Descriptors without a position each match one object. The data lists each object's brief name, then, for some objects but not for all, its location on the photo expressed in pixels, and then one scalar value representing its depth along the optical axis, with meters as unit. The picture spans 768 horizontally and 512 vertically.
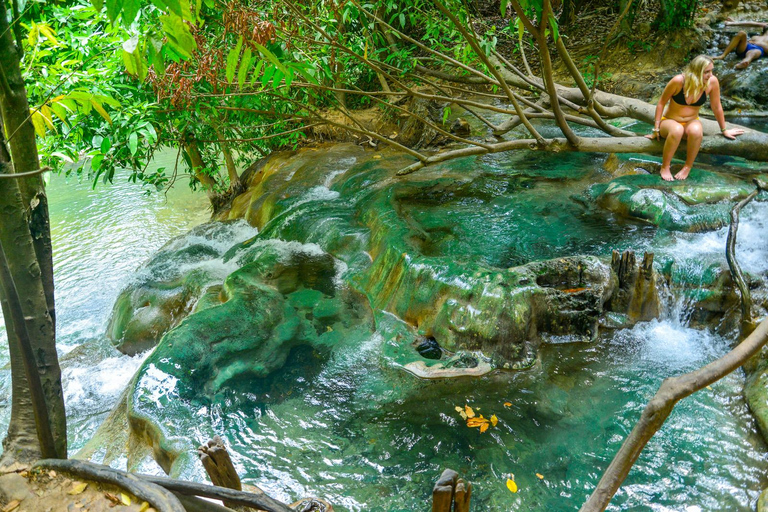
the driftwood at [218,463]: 2.76
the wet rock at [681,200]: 5.85
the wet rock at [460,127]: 9.46
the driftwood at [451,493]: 2.12
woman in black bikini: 6.13
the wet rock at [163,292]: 6.37
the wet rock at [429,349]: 4.98
